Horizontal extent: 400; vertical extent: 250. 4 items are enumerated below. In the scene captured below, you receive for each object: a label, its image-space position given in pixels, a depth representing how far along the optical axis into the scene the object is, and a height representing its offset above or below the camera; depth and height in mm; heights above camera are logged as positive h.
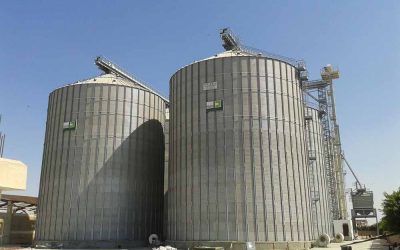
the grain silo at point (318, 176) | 55419 +6873
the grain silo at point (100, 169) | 47969 +6709
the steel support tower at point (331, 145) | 70125 +14492
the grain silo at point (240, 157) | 39812 +6854
